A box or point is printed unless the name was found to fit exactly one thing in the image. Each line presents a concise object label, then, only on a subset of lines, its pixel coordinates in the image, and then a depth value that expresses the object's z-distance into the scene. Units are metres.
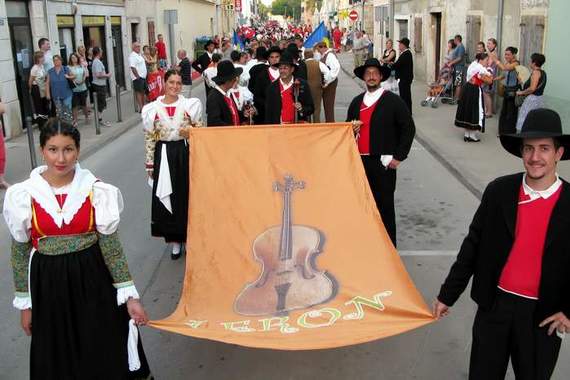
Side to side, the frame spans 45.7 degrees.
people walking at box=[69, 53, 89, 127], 15.24
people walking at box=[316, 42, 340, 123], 13.91
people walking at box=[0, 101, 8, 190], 9.80
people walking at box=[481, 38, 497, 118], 14.95
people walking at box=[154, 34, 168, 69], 25.33
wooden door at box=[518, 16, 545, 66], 13.66
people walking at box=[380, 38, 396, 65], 19.52
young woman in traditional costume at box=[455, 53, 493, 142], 12.98
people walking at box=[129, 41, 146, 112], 17.75
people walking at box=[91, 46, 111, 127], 16.67
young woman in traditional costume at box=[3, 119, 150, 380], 3.34
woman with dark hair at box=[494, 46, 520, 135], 12.99
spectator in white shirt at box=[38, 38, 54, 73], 15.07
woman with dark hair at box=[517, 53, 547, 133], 11.50
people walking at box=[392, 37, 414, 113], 15.80
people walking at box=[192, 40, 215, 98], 16.44
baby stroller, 18.48
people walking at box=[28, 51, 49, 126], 14.29
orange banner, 4.10
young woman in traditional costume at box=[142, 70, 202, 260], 6.34
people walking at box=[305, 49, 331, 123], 13.41
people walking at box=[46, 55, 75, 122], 14.46
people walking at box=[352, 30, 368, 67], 32.00
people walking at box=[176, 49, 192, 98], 21.69
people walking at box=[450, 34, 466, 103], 18.72
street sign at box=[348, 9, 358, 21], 36.76
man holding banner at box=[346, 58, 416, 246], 6.21
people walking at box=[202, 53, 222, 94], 13.84
